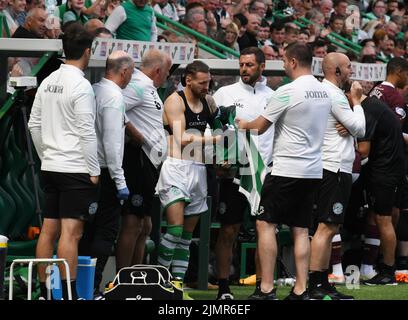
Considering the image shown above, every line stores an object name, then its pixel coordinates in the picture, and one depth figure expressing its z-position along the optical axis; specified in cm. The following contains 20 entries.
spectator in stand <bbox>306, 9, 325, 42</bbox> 2068
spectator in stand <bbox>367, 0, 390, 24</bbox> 2356
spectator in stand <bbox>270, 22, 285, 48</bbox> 1792
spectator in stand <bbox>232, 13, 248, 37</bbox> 1770
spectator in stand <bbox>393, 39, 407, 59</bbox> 2003
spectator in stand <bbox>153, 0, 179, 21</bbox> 1722
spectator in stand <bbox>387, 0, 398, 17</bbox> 2461
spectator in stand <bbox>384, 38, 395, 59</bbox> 1984
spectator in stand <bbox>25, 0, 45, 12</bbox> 1296
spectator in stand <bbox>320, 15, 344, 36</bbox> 2156
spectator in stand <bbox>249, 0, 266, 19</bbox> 1862
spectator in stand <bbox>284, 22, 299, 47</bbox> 1771
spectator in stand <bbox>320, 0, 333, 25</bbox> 2200
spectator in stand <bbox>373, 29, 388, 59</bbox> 1983
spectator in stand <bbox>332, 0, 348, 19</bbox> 2159
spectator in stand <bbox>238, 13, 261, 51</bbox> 1725
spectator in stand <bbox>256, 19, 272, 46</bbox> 1761
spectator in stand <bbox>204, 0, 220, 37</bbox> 1738
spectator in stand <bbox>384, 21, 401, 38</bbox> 2184
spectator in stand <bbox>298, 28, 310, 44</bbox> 1764
